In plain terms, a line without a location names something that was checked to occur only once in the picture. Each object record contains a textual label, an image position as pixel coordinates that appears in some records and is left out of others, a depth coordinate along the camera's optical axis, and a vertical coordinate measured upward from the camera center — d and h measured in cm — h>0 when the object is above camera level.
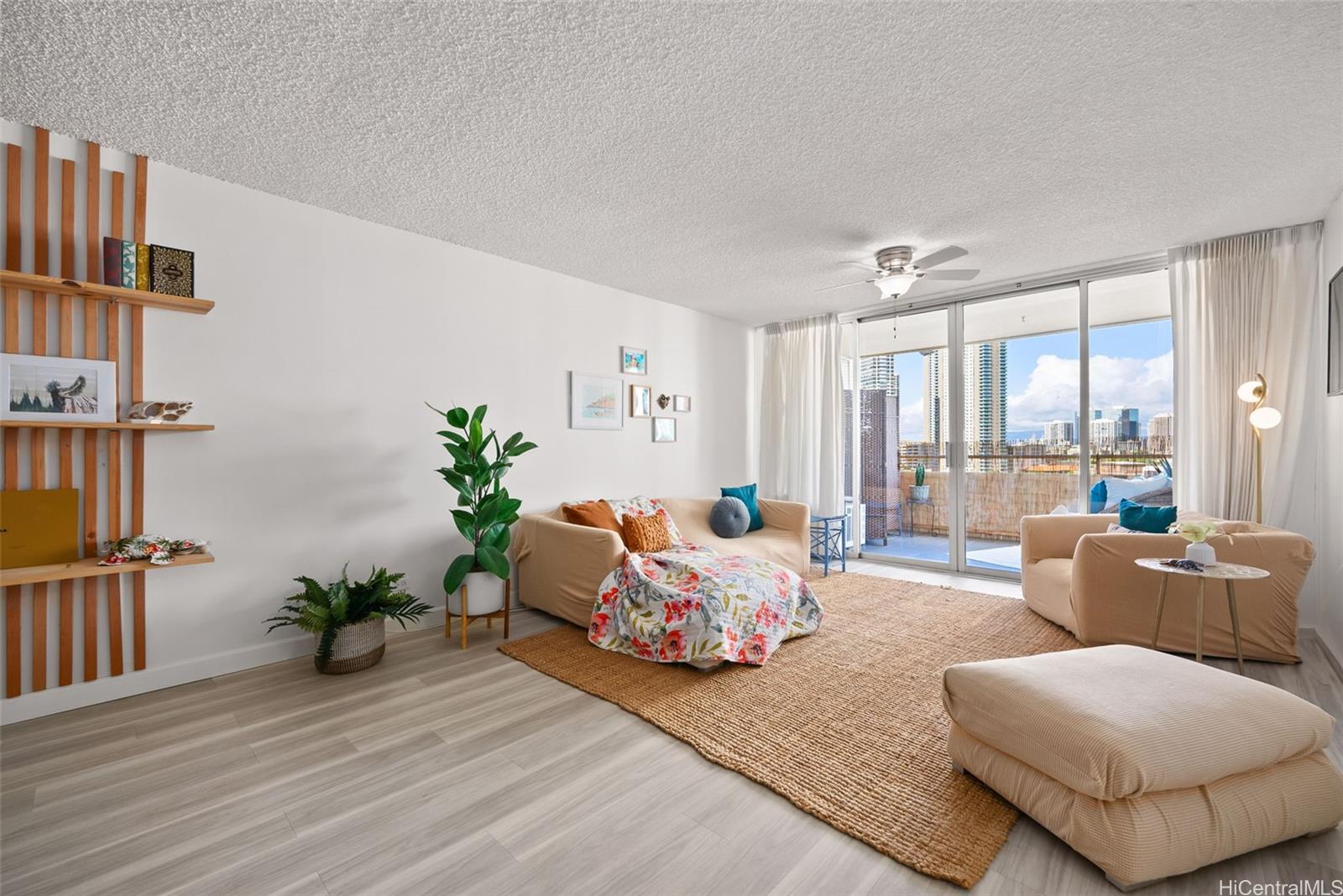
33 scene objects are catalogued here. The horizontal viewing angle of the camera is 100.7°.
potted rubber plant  328 -39
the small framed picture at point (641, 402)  498 +44
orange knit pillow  388 -61
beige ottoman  142 -85
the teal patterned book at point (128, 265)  251 +84
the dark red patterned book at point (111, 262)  248 +84
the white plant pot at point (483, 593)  331 -86
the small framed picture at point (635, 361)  493 +81
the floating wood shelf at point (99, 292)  229 +70
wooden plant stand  339 -105
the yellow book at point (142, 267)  256 +85
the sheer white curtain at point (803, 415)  580 +38
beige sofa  346 -72
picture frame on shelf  235 +27
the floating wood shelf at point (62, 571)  219 -50
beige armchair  284 -78
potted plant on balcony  539 -38
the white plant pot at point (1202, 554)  261 -49
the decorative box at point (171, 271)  260 +85
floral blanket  292 -89
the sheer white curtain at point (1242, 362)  346 +58
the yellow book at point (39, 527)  234 -33
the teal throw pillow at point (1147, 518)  340 -42
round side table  246 -56
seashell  256 +18
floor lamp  333 +21
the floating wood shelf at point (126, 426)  229 +11
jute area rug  168 -113
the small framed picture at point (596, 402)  452 +41
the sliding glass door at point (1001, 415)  425 +31
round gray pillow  467 -57
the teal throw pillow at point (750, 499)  496 -44
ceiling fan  370 +120
